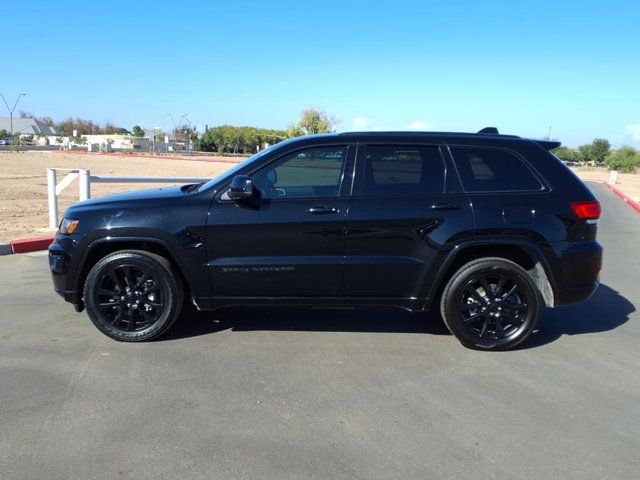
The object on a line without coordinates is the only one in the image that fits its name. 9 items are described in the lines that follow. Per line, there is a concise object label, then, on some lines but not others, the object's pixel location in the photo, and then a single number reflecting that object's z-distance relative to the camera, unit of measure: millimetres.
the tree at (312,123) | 75088
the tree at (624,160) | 69125
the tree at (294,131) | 79375
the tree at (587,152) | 101250
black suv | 4660
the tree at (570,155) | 89875
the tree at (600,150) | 99312
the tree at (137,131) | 154875
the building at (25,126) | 153875
